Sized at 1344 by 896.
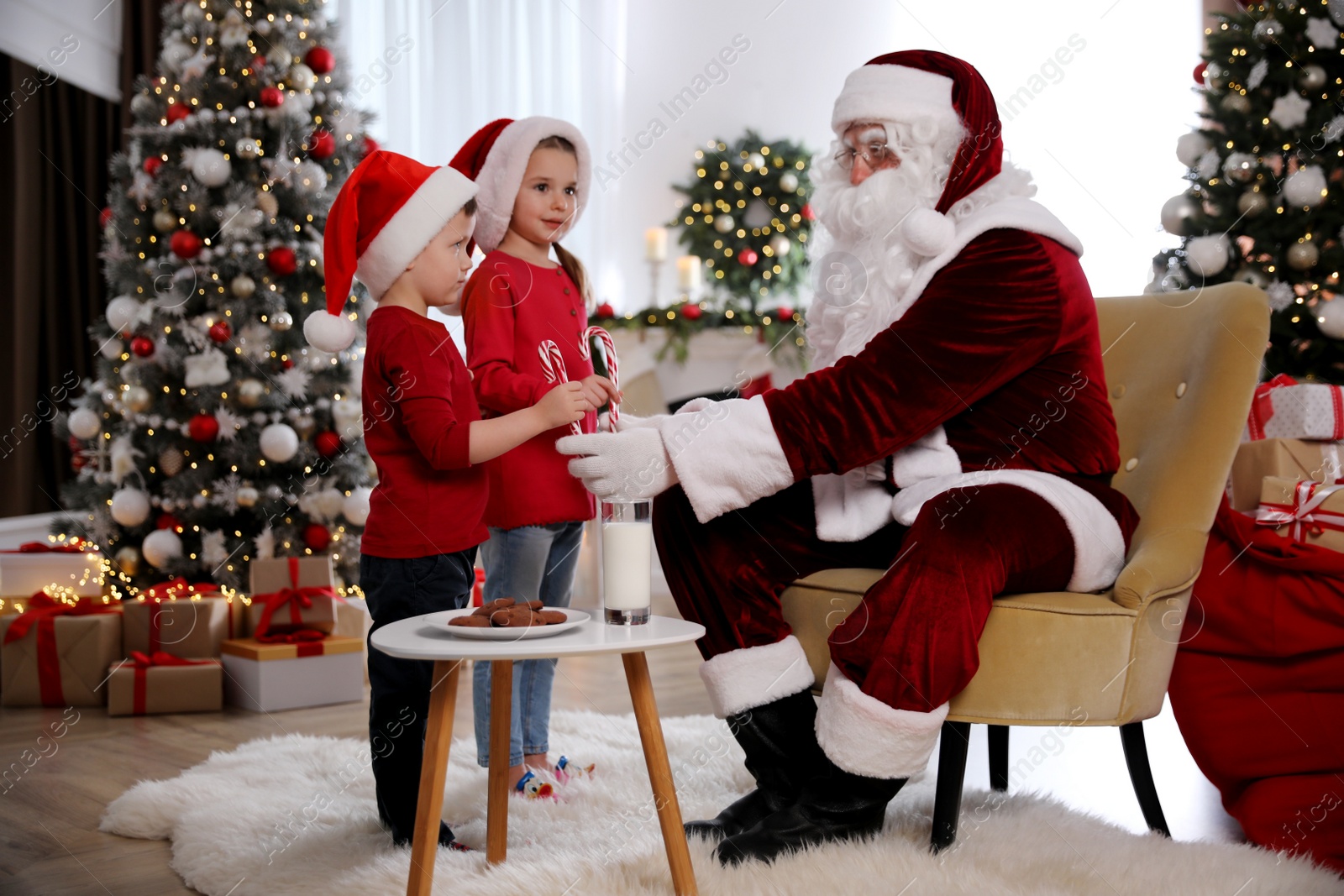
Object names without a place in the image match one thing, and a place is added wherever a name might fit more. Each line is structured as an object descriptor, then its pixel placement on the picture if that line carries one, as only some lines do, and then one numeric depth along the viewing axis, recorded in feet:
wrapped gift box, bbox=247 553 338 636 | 9.89
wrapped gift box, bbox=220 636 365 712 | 9.46
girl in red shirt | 6.33
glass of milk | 4.50
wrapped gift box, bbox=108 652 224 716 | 9.29
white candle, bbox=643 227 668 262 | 17.63
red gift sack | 5.74
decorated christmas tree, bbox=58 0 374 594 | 11.09
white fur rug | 4.76
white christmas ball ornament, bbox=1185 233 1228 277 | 11.91
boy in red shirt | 5.18
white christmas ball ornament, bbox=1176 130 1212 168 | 12.38
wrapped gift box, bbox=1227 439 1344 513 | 8.20
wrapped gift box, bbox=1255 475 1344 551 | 6.29
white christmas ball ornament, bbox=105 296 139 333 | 11.35
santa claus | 4.86
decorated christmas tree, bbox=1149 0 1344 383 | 11.34
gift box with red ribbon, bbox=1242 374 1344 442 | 8.58
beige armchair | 4.92
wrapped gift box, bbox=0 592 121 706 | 9.70
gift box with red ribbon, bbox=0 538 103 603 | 11.15
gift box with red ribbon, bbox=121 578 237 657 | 9.92
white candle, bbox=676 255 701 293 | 17.72
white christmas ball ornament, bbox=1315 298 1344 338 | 10.95
